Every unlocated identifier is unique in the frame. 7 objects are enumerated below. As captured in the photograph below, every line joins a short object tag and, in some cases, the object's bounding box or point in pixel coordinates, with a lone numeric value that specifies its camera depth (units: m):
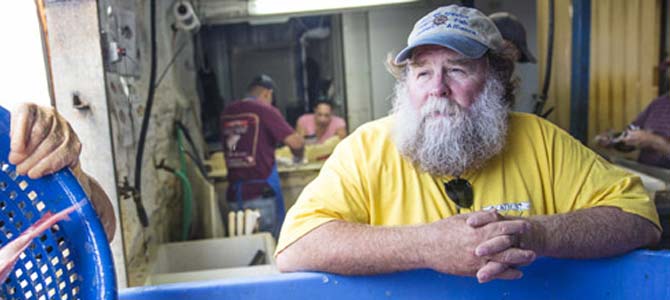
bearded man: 1.12
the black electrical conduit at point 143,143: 1.92
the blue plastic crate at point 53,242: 0.70
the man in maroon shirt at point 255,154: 3.21
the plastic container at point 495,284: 0.91
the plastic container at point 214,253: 2.49
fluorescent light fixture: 3.00
